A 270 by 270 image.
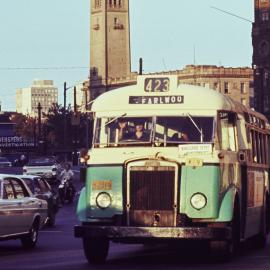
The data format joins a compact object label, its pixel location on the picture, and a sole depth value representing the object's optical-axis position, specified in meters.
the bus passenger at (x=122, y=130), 19.02
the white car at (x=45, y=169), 67.19
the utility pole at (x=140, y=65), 61.88
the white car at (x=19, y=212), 21.27
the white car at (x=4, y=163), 103.21
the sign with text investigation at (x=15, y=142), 178.75
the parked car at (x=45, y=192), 30.38
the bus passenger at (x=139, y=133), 18.83
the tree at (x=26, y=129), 191.12
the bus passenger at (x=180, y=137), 18.70
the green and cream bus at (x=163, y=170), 18.14
